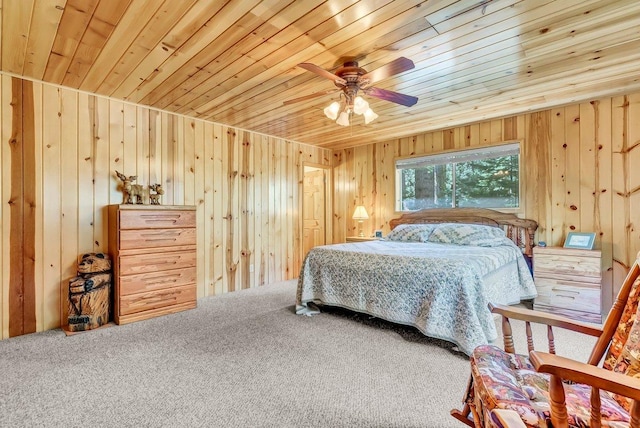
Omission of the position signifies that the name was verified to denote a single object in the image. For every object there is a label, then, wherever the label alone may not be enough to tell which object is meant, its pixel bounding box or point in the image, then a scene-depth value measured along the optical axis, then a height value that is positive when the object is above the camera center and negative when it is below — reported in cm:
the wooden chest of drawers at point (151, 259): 303 -48
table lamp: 509 -3
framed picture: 319 -32
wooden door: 588 +6
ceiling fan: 222 +97
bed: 237 -58
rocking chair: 87 -62
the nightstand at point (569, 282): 296 -71
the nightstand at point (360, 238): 489 -43
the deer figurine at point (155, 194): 342 +22
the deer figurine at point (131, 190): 324 +25
